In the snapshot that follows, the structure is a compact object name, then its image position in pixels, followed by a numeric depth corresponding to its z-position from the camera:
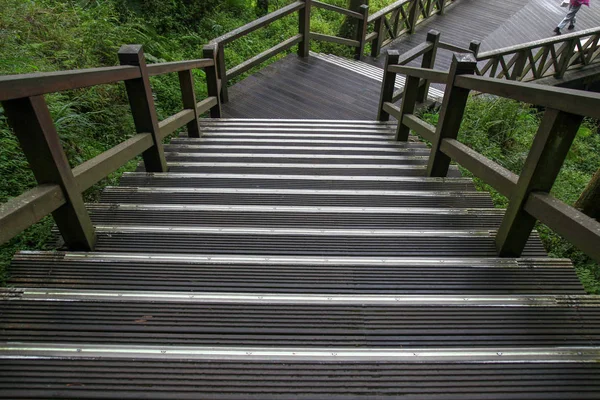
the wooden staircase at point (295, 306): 1.28
